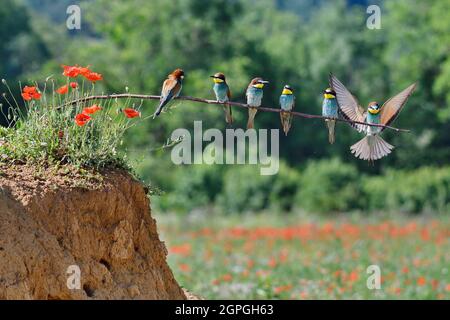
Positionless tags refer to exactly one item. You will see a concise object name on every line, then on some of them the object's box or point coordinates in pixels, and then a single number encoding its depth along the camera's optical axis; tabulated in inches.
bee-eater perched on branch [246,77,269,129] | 470.6
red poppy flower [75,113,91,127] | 422.1
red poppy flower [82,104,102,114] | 425.4
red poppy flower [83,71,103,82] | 444.5
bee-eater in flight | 444.5
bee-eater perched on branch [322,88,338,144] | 464.8
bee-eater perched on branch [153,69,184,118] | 457.7
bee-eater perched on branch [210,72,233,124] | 474.9
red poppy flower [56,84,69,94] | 451.5
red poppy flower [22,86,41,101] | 442.0
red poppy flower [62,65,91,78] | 446.6
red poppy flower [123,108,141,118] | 439.9
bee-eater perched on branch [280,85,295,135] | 463.8
